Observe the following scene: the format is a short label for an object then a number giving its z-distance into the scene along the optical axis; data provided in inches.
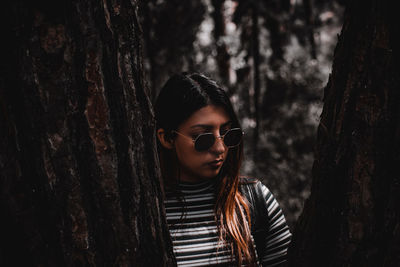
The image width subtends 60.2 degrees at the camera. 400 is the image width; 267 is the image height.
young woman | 64.6
